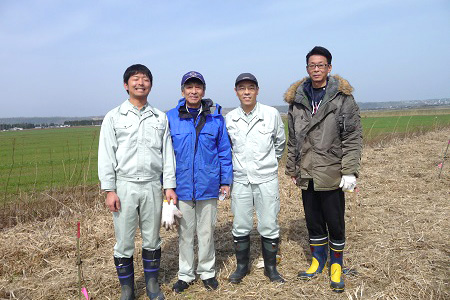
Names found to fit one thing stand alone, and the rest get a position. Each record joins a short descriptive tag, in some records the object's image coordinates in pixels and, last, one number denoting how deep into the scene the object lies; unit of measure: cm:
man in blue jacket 306
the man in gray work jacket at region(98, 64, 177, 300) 282
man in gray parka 301
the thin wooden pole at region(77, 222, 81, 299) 274
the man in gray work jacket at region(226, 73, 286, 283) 321
